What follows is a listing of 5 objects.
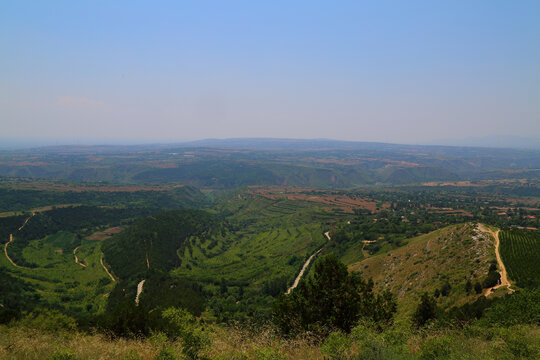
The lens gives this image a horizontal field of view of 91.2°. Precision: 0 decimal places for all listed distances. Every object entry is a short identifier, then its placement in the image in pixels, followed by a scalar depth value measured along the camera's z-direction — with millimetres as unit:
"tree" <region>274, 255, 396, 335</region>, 24094
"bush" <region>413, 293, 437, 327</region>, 30156
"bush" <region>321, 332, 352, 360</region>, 14664
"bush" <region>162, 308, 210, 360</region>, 15298
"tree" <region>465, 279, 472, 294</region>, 41669
